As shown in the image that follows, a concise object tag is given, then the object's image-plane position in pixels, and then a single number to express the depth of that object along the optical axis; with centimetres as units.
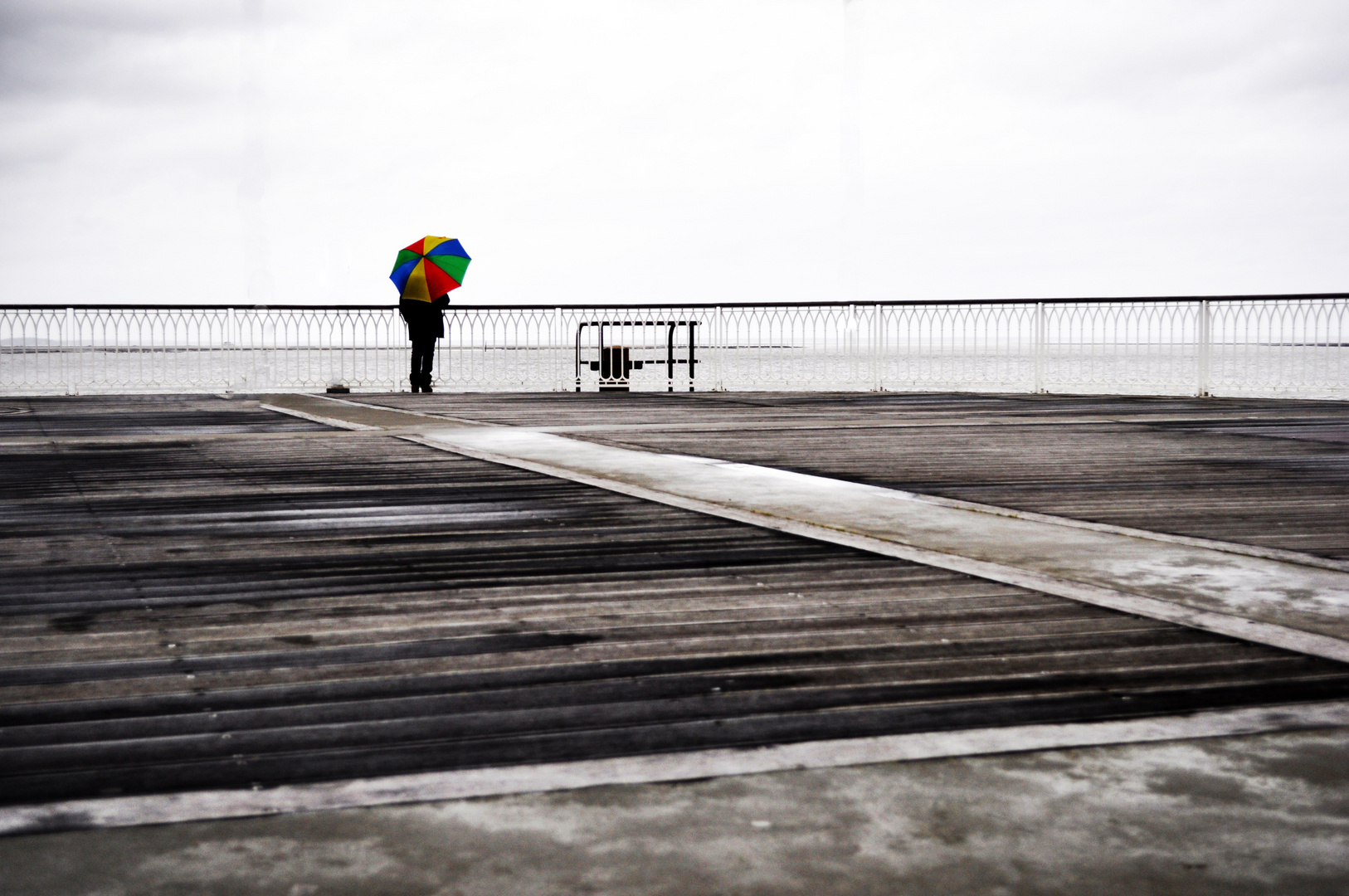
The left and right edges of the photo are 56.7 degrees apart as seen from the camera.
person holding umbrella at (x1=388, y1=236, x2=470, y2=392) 1848
